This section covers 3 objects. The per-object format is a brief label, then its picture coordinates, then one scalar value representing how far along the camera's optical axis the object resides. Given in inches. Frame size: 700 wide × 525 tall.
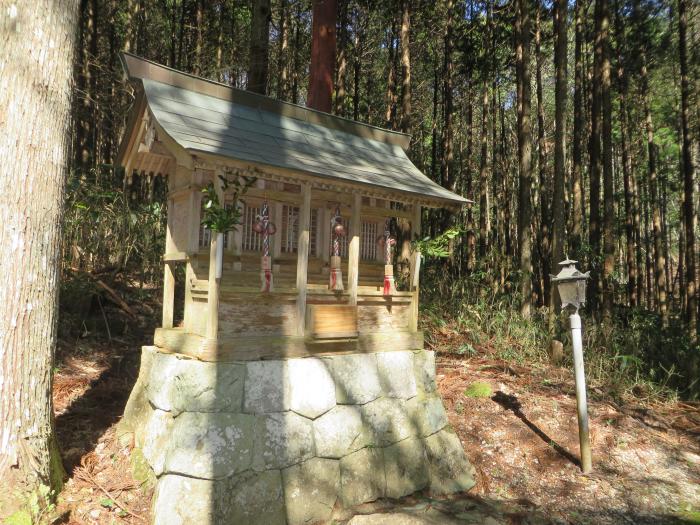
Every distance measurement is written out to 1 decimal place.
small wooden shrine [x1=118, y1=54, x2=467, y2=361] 168.2
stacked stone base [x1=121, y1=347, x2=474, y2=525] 147.6
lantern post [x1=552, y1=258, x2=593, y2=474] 199.3
